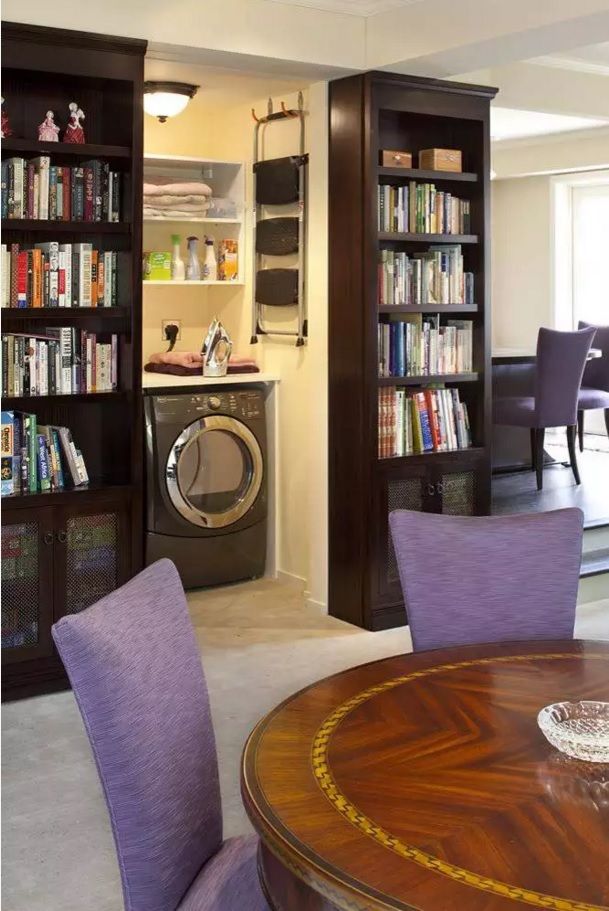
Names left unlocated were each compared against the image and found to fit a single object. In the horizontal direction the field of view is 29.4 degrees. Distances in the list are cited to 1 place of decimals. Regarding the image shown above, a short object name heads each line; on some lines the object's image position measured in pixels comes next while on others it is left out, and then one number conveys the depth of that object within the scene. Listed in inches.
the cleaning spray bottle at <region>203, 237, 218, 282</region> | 227.9
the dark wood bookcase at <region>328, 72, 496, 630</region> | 187.9
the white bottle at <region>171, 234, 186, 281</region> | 227.5
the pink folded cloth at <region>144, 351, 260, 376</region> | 218.2
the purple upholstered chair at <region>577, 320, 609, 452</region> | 338.6
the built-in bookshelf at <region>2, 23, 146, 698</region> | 160.1
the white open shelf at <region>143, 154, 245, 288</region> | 224.5
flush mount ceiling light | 200.7
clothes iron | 215.0
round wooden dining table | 53.7
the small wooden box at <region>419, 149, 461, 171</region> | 199.3
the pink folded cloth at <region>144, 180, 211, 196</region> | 217.8
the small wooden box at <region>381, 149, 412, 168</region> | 194.1
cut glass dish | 66.9
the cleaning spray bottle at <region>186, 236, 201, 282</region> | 229.6
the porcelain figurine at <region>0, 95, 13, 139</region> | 162.6
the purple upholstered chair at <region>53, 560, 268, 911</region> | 69.4
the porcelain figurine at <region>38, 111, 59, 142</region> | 164.9
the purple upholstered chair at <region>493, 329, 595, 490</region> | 275.7
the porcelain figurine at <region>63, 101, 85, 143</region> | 166.4
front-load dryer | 209.5
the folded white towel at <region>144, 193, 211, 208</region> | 217.9
